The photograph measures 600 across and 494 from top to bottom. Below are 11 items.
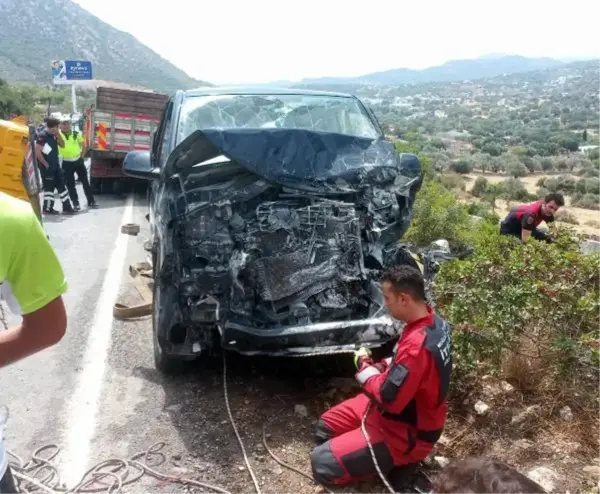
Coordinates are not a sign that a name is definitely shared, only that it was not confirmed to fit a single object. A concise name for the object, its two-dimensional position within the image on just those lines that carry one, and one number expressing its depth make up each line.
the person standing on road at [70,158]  11.14
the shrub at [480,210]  14.02
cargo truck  13.01
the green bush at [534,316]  3.55
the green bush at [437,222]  9.03
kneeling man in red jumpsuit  2.86
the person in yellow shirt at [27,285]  1.64
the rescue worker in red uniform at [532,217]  6.66
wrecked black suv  3.84
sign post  19.23
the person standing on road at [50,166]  10.71
